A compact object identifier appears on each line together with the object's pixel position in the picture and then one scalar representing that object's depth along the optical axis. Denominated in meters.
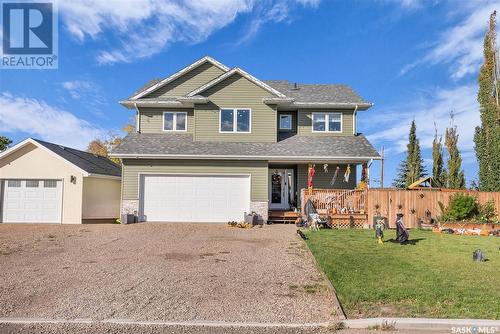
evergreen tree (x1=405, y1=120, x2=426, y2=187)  32.53
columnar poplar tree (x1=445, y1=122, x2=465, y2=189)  26.16
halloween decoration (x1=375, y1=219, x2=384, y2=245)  10.87
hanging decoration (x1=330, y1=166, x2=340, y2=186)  17.66
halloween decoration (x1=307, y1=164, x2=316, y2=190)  16.28
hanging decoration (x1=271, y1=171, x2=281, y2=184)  18.59
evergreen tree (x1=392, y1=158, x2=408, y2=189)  38.78
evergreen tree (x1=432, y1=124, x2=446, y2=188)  28.35
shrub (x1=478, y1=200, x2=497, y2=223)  15.27
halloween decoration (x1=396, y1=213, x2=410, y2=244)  10.62
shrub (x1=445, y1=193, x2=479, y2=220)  14.83
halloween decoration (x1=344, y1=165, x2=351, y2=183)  17.00
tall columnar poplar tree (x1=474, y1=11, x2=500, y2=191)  20.56
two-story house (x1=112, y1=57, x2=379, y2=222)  16.73
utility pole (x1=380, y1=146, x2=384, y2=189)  24.39
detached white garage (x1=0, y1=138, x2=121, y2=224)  16.48
